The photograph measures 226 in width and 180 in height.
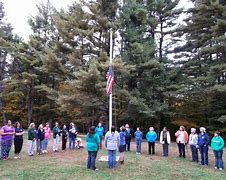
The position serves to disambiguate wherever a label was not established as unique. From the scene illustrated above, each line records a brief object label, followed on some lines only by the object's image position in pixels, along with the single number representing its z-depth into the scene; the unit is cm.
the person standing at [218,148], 751
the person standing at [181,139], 905
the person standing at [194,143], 844
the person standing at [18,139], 806
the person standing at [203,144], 798
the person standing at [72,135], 1003
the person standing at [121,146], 759
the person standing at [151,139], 935
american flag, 812
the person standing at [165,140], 928
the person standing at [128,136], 982
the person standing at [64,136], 1006
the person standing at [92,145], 665
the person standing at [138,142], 963
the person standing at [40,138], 906
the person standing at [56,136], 969
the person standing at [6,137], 764
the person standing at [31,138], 849
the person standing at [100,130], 963
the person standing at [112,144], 692
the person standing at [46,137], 947
